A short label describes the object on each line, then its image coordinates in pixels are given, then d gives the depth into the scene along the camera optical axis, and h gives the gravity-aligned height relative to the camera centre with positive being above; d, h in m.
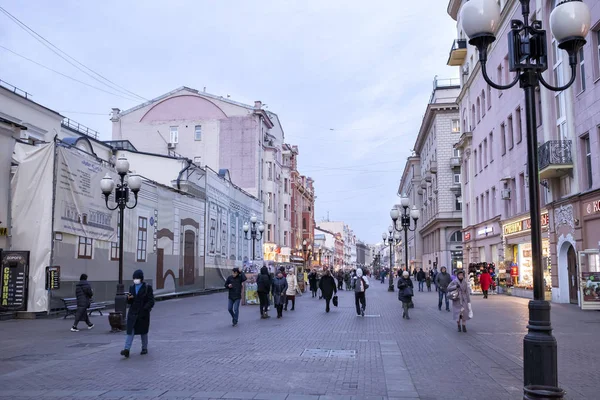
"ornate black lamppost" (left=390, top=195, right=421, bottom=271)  30.77 +2.78
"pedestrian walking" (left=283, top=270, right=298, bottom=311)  23.16 -0.99
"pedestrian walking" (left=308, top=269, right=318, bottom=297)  34.06 -1.08
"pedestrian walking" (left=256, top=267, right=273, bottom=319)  19.56 -0.93
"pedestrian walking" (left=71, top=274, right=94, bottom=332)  15.40 -0.93
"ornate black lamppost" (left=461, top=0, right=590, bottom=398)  6.50 +2.43
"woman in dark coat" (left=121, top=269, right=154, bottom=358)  10.88 -0.90
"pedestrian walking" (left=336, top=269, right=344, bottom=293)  43.28 -1.12
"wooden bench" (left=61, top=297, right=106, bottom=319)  18.19 -1.37
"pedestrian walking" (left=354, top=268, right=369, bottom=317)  19.53 -0.81
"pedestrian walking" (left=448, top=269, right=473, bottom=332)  15.16 -0.96
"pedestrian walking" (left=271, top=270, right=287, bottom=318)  19.84 -0.95
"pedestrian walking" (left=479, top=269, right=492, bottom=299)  29.42 -0.95
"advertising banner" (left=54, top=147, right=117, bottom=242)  20.02 +2.43
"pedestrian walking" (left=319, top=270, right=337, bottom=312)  21.95 -0.85
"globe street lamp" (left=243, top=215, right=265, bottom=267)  35.34 +2.24
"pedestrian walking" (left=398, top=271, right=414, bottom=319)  18.91 -0.90
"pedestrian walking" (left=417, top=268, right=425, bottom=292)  41.08 -1.02
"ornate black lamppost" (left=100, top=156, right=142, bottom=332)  15.22 +1.91
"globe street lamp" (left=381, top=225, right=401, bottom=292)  39.94 +2.22
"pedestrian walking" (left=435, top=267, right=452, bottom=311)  21.70 -0.62
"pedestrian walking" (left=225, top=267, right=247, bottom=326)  16.83 -0.80
